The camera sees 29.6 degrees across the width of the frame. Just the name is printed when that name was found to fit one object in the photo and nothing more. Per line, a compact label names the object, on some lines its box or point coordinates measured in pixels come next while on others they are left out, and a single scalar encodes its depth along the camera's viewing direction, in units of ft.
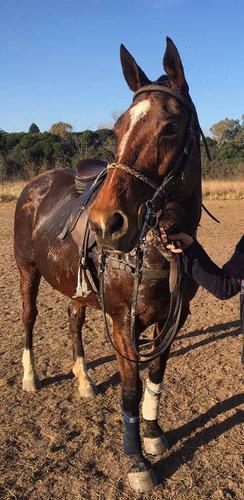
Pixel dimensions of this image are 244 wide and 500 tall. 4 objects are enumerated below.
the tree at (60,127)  154.16
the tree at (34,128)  175.71
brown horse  7.53
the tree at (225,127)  196.79
